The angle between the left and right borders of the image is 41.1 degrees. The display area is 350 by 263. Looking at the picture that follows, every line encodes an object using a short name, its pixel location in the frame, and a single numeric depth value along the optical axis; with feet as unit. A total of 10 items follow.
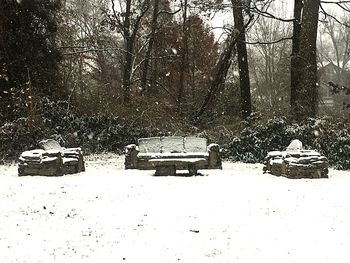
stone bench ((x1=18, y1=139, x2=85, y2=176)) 41.91
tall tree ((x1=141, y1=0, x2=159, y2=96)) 85.46
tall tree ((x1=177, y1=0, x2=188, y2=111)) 87.92
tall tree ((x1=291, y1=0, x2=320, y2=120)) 55.62
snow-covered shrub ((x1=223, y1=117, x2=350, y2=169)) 50.55
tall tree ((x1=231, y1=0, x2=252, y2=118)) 68.28
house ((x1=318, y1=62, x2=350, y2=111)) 178.81
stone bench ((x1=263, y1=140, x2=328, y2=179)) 39.58
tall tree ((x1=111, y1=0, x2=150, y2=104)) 78.25
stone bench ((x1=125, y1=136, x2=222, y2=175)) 41.81
